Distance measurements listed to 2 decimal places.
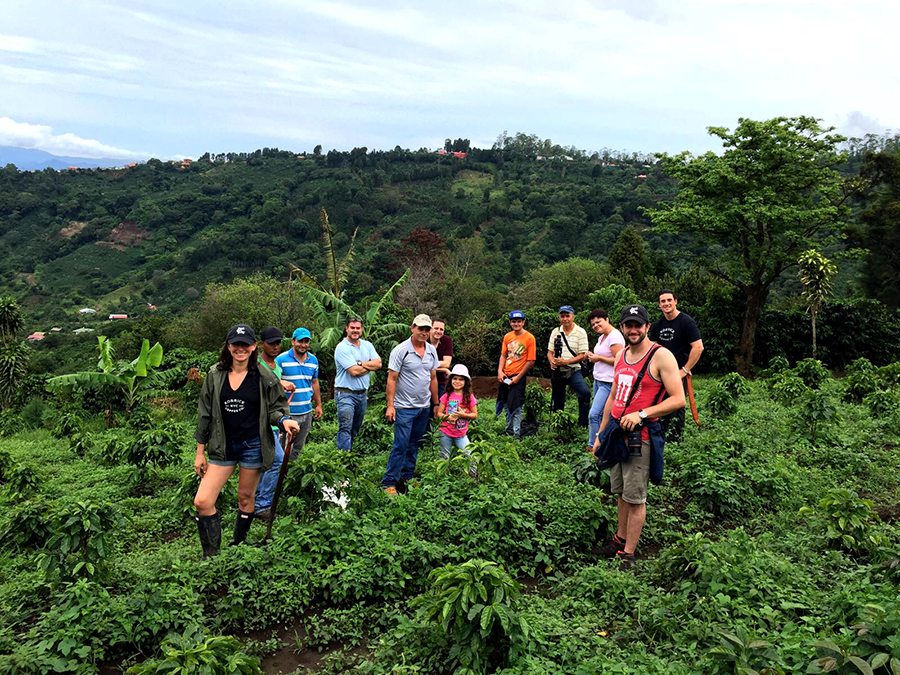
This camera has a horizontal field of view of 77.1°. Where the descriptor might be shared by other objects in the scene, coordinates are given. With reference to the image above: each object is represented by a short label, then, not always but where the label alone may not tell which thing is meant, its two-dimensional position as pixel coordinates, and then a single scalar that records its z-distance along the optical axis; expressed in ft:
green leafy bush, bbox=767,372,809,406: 31.96
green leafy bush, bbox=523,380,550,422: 28.94
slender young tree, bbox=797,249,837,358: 56.85
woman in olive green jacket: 14.60
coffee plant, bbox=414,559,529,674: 10.01
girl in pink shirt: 20.63
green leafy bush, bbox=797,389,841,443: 24.36
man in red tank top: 13.98
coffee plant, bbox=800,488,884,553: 13.70
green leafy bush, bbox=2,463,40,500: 20.24
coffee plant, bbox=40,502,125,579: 12.07
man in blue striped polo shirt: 19.45
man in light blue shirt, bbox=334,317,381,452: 21.76
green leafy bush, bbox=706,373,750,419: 29.58
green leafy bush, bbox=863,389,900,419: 28.07
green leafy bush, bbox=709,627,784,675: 8.61
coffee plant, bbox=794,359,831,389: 36.65
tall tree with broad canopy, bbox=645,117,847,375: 61.98
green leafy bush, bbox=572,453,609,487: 17.85
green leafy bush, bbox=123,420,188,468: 22.61
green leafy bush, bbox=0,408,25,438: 37.14
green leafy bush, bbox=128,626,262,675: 9.03
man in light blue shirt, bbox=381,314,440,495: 19.61
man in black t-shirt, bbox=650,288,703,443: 21.86
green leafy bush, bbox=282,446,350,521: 15.30
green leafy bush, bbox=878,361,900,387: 35.53
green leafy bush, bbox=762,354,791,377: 43.14
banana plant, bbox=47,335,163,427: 35.04
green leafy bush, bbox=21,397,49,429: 39.82
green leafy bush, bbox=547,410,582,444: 25.48
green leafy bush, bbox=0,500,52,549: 13.43
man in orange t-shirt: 25.21
